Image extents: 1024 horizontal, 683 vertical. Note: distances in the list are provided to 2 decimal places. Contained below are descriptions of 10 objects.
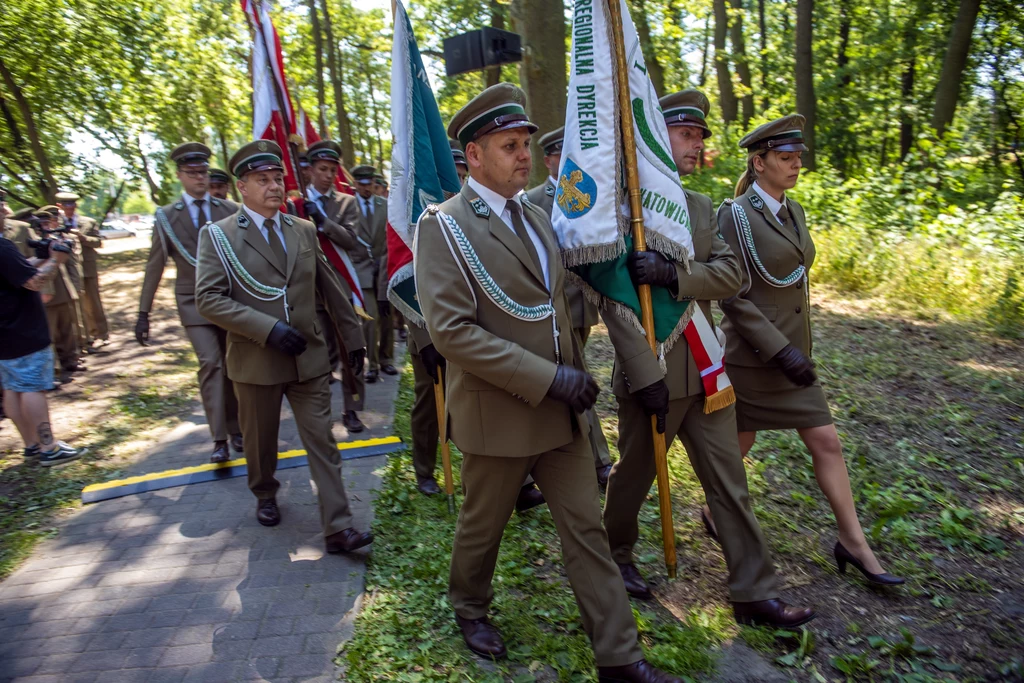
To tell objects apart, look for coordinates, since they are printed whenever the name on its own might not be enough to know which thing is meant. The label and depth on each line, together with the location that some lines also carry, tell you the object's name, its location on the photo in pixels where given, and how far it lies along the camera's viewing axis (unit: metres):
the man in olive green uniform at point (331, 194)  7.70
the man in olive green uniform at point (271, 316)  4.38
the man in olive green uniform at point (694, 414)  3.35
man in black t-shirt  6.09
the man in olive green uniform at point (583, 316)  4.88
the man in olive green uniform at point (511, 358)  2.92
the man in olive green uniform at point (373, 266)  8.31
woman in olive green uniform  3.83
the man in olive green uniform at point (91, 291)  11.39
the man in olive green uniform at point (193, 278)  6.12
